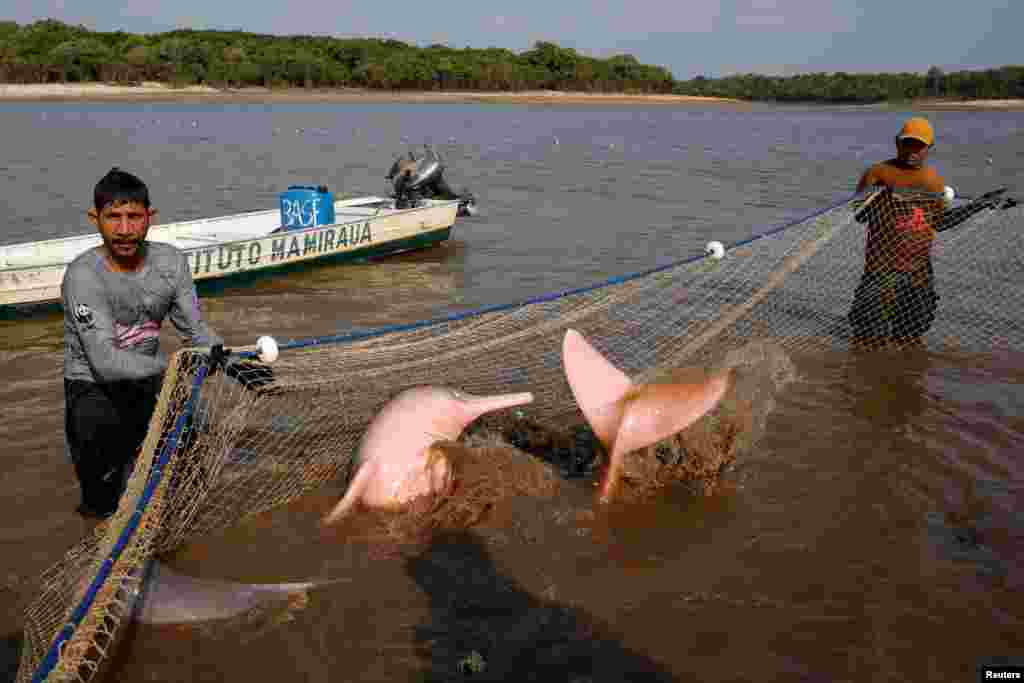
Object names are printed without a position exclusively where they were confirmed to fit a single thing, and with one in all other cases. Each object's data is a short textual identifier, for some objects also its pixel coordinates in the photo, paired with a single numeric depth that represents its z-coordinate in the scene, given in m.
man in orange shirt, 7.14
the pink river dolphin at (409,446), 4.85
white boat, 8.78
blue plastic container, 11.64
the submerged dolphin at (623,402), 5.04
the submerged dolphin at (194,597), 3.87
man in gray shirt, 3.89
